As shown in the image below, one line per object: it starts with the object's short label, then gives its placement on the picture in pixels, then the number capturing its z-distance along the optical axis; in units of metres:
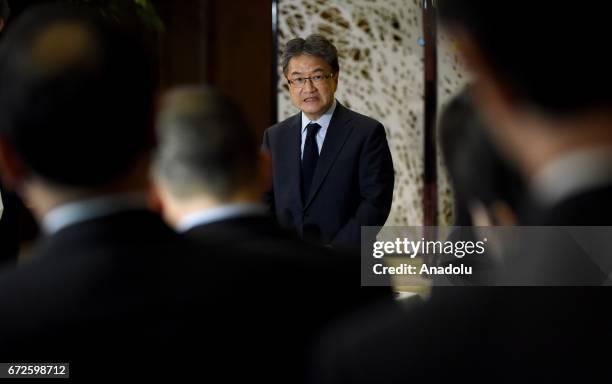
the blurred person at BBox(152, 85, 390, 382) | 5.43
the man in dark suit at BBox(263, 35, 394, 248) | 6.97
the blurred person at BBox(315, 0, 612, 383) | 2.96
